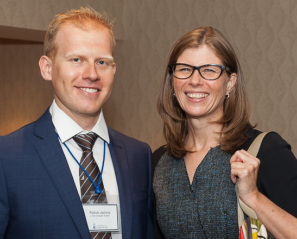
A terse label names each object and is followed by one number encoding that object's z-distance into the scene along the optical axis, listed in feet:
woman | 5.53
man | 5.33
